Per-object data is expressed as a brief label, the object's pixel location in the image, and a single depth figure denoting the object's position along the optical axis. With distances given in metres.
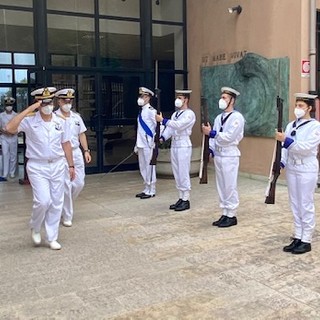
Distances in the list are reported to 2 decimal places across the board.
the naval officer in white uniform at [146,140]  8.06
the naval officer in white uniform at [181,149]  7.11
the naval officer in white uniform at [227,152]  6.01
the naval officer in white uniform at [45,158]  5.11
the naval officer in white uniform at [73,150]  6.37
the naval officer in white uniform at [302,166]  4.91
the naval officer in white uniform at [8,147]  10.75
